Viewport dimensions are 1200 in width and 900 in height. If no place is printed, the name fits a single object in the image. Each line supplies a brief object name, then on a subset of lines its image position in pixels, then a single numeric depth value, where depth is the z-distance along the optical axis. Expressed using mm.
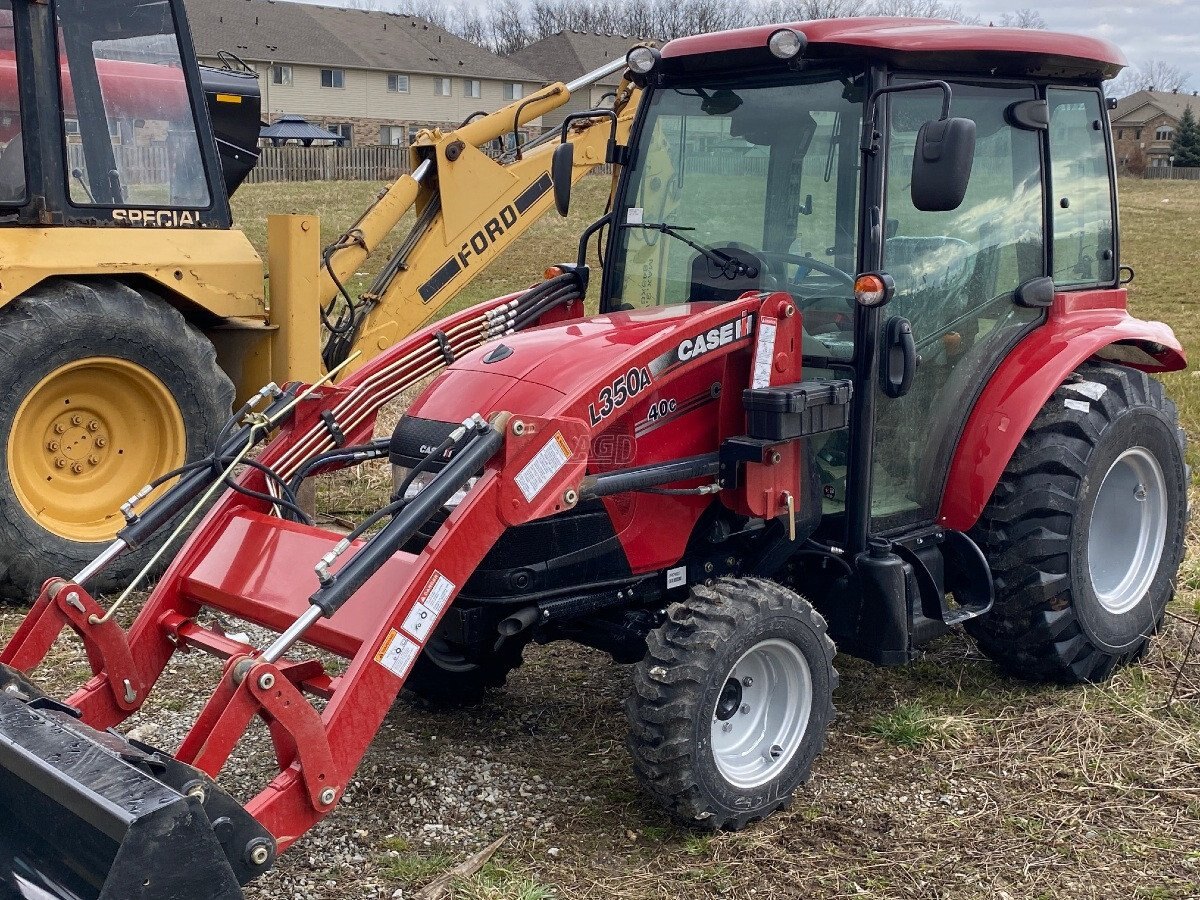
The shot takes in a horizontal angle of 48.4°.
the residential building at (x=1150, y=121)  74938
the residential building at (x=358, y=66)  45375
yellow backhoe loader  5457
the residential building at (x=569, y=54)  58938
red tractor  3230
